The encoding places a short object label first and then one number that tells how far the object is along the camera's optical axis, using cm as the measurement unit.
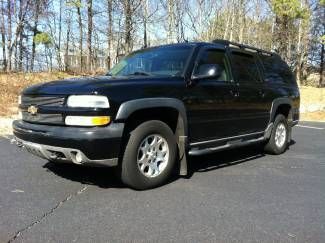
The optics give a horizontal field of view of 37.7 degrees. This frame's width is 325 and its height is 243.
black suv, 516
